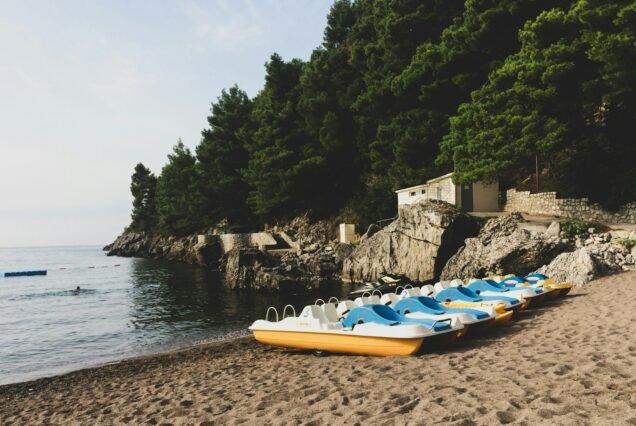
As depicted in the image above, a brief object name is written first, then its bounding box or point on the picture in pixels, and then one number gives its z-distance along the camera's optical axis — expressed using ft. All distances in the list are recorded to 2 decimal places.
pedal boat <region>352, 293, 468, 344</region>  32.32
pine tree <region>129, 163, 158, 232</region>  326.48
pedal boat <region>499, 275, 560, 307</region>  47.96
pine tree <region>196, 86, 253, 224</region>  200.44
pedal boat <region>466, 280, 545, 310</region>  45.32
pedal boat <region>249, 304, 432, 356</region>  31.07
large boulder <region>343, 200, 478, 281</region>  86.48
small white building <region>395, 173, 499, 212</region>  106.42
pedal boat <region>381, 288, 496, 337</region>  34.32
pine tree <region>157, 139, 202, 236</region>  216.95
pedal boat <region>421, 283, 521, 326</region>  38.75
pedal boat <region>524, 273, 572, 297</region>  49.04
